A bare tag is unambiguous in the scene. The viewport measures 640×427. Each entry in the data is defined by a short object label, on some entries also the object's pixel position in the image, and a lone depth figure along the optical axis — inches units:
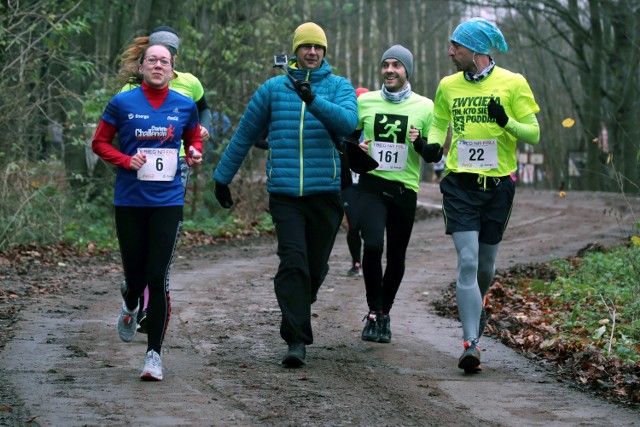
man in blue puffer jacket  553.4
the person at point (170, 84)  607.5
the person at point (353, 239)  805.0
